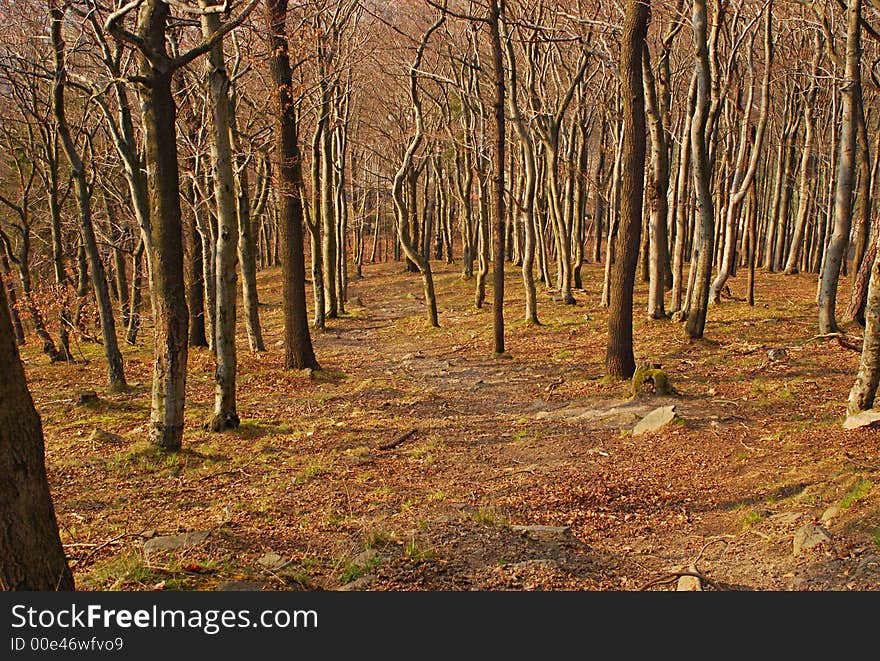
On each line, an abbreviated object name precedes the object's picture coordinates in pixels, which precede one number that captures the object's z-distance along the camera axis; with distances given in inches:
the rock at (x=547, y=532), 240.2
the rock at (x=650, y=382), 407.5
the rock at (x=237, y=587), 180.3
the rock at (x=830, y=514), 222.7
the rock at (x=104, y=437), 383.9
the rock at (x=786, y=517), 231.7
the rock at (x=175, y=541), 223.6
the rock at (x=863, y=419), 294.4
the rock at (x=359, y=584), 194.4
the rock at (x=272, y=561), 210.5
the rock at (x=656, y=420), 357.7
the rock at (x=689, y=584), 186.9
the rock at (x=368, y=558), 212.1
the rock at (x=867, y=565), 186.2
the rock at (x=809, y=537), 206.4
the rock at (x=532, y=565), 211.5
